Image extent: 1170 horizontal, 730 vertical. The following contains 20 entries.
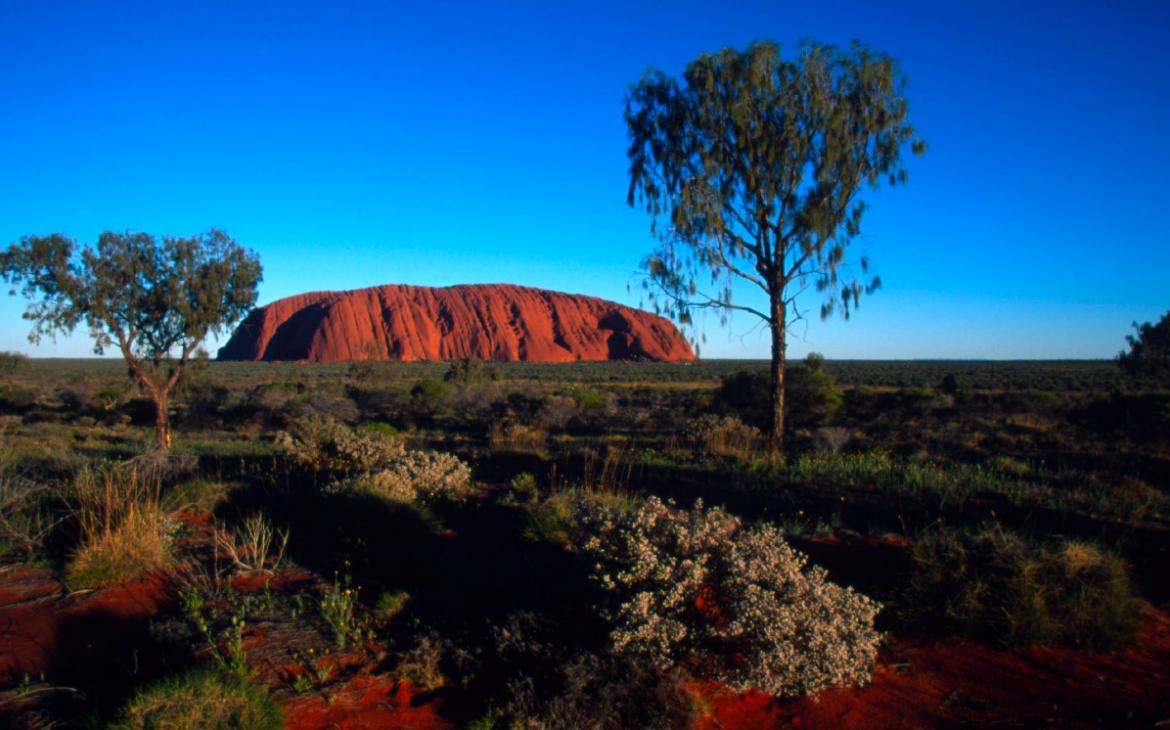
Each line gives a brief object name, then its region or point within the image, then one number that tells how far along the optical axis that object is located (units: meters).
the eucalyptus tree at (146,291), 12.84
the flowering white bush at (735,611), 3.55
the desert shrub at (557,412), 18.03
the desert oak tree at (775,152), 11.98
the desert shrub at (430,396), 22.39
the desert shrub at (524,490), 7.56
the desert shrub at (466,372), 34.47
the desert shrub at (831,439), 12.32
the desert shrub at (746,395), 21.45
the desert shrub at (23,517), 5.77
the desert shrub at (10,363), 36.38
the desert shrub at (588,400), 21.14
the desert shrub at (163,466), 7.72
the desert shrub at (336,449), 8.91
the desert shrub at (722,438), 11.57
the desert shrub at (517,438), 13.20
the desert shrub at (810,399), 19.61
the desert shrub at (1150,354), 28.95
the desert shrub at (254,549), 5.23
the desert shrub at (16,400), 23.17
